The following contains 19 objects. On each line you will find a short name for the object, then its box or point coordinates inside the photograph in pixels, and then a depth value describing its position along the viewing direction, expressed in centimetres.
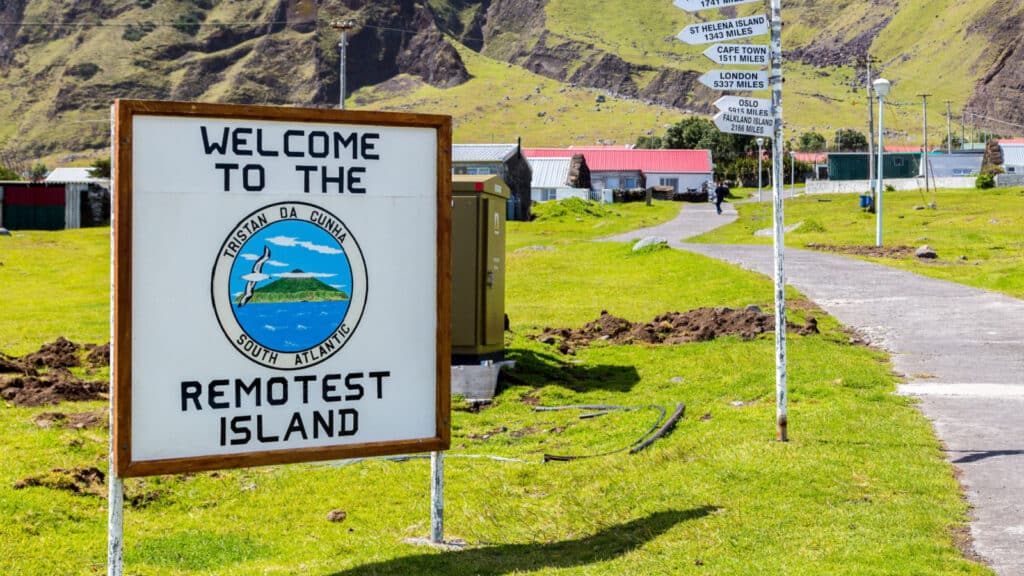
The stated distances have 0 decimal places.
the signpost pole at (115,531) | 636
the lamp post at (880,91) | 3454
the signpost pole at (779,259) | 964
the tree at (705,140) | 13050
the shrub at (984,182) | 7800
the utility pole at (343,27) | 3873
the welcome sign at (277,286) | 662
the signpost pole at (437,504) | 761
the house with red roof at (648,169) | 10669
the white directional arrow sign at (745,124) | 967
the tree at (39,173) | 12588
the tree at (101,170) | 11272
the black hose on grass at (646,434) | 1038
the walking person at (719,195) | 6203
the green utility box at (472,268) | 1453
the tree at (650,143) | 14712
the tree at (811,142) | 16700
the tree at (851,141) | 16225
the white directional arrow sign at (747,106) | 979
